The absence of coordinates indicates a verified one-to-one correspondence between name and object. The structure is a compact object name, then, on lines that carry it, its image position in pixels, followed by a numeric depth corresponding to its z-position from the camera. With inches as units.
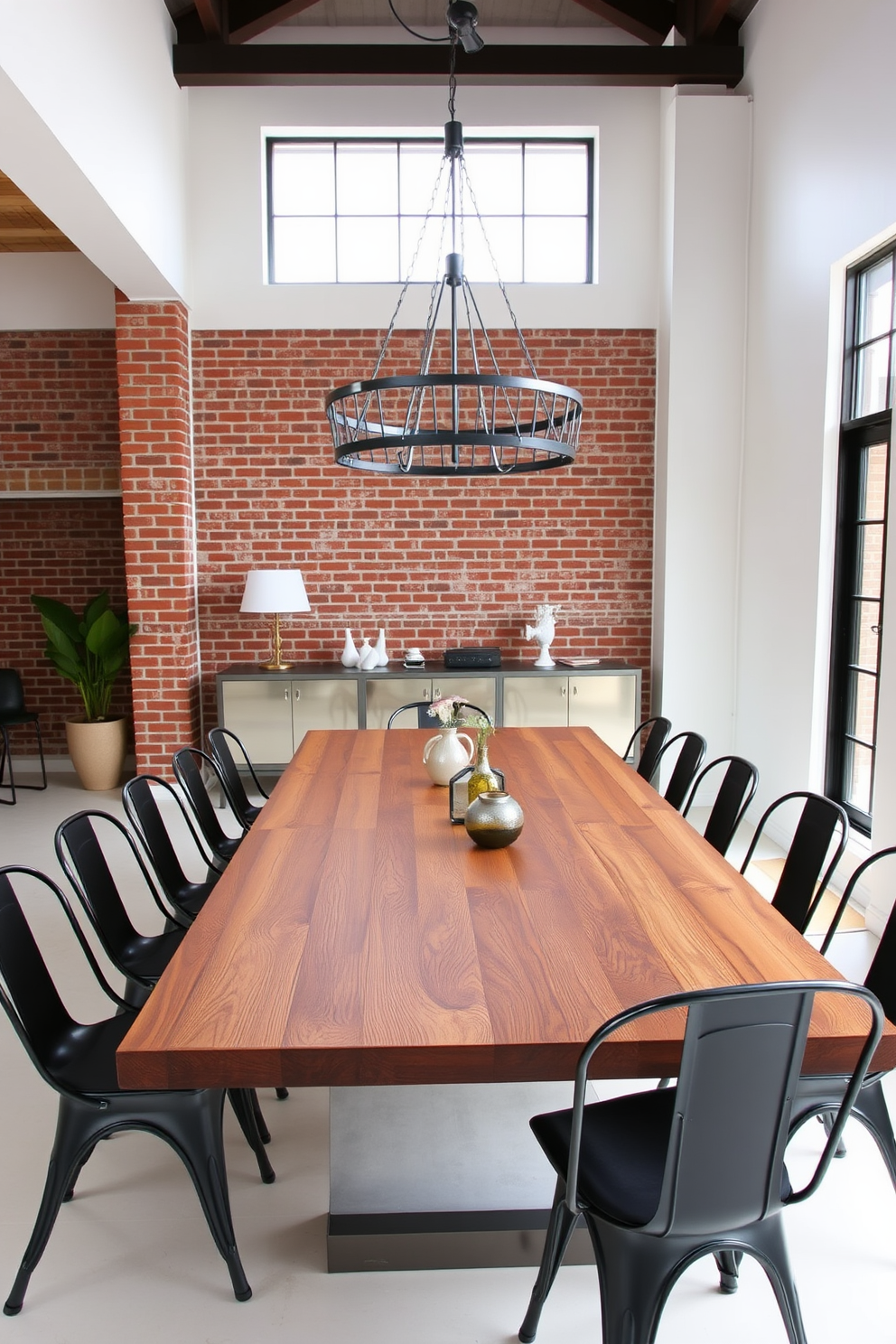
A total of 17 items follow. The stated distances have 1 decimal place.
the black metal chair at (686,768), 129.8
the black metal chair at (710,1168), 53.2
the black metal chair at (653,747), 148.0
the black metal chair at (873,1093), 71.7
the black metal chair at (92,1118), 72.7
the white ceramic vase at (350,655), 230.1
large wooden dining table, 58.1
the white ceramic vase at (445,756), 122.0
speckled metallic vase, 95.7
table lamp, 219.9
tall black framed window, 158.7
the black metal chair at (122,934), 89.0
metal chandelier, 84.4
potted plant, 226.1
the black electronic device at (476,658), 227.8
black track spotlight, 88.7
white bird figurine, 232.7
